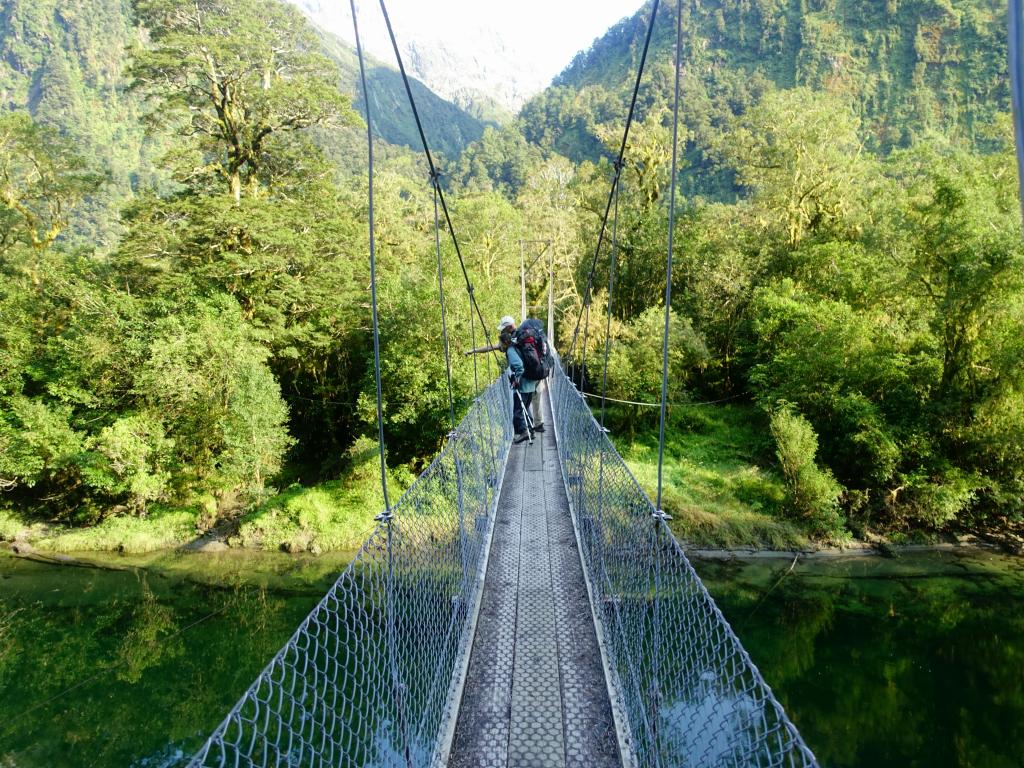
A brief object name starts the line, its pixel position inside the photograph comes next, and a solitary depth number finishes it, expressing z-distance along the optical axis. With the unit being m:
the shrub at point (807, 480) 8.80
